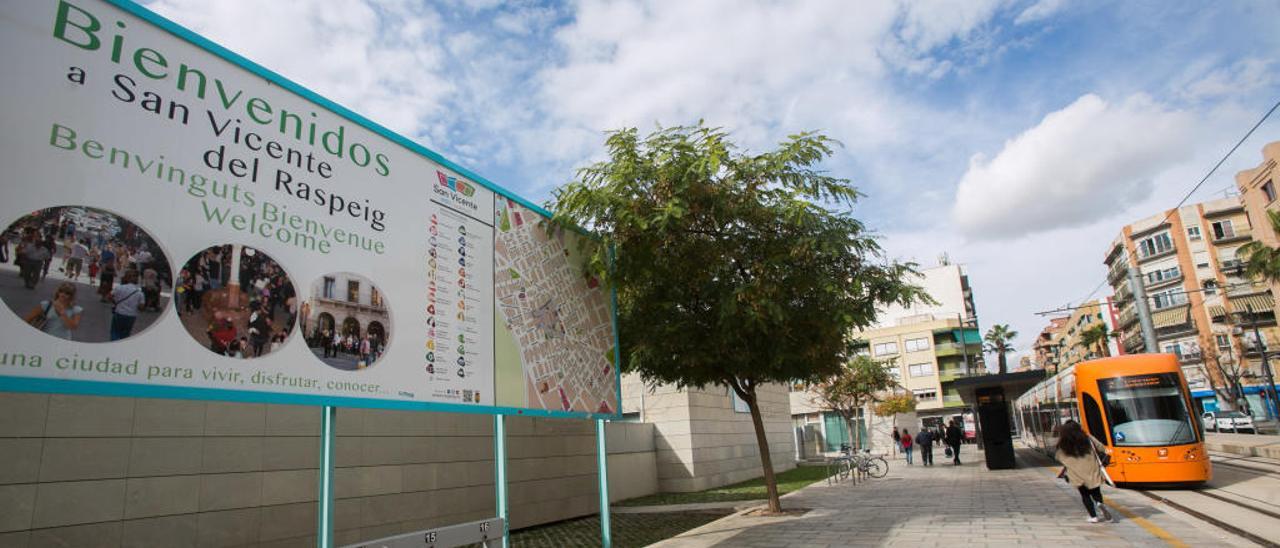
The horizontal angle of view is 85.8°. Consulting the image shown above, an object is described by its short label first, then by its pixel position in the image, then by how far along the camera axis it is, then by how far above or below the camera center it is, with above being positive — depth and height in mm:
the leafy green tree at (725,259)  10273 +2569
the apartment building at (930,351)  72750 +6682
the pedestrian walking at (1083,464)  10023 -859
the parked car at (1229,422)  41781 -1637
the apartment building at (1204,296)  54375 +8136
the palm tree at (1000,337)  88688 +9050
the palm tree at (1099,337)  74562 +7056
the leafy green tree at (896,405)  44219 +648
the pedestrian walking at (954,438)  25938 -961
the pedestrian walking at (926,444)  26406 -1128
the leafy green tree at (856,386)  37406 +1752
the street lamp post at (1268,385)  41156 +441
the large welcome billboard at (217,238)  4117 +1608
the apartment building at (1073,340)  79188 +9665
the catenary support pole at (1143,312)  23625 +2997
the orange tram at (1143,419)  14125 -377
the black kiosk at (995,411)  22141 -26
